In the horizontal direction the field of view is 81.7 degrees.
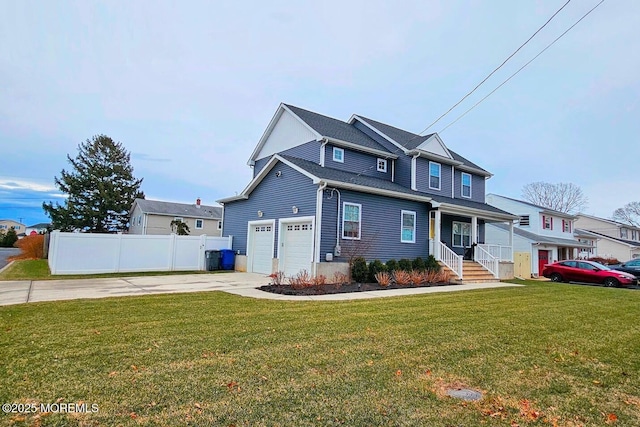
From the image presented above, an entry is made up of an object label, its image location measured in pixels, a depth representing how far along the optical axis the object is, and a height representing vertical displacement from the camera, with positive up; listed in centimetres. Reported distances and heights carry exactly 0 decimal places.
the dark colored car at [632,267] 2211 -27
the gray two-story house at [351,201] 1409 +224
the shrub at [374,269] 1395 -60
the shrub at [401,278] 1382 -89
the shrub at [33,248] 2509 -56
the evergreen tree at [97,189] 3591 +528
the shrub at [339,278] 1339 -96
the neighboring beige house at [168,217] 3566 +288
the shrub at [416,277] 1412 -86
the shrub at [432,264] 1594 -38
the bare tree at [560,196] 5094 +880
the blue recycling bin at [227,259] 1831 -58
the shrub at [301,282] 1160 -101
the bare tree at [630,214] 5662 +766
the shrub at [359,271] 1376 -69
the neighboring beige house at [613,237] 4131 +334
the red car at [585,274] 1847 -65
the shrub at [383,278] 1309 -90
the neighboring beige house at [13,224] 9130 +358
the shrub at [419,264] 1559 -41
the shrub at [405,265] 1506 -44
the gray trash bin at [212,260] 1808 -65
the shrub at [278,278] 1214 -98
